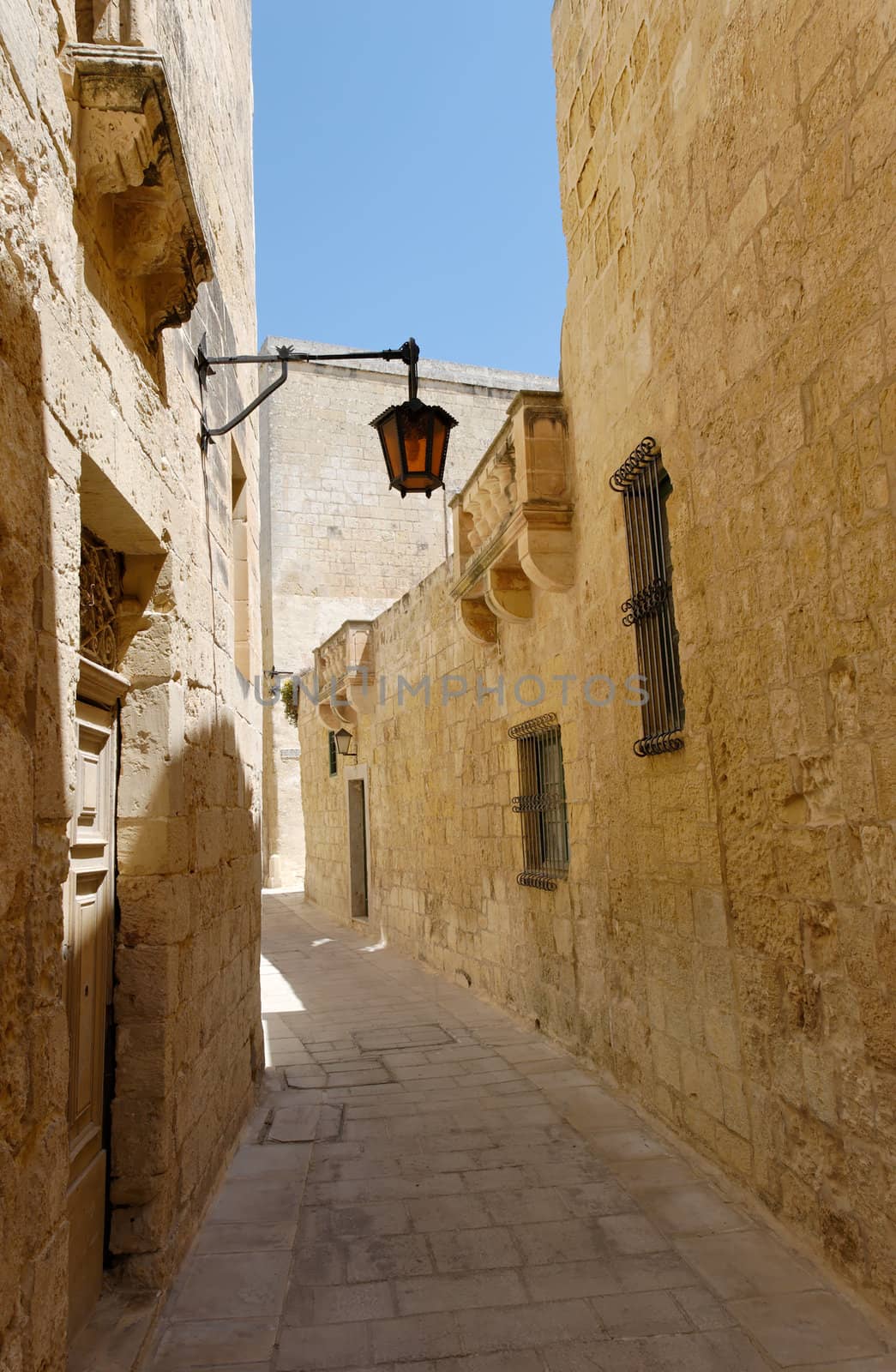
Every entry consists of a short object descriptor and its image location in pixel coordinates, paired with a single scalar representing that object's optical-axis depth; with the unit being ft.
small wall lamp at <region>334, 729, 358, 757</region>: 38.17
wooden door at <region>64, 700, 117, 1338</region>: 7.72
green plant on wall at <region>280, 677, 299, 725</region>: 52.95
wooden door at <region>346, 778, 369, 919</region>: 38.32
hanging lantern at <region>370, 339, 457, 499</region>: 13.98
